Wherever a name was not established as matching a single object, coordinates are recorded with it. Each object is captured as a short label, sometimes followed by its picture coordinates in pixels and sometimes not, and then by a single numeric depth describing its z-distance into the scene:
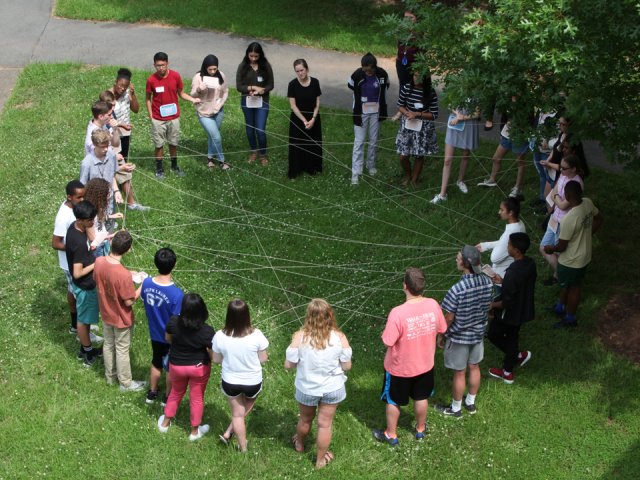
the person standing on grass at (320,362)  5.71
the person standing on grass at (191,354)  5.96
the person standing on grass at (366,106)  10.33
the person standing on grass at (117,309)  6.46
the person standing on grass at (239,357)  5.81
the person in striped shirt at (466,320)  6.40
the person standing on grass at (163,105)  10.34
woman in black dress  10.62
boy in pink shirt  6.04
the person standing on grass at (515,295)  6.86
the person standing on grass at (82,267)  6.86
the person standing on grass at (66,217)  7.07
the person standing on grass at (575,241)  7.59
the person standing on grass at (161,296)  6.29
